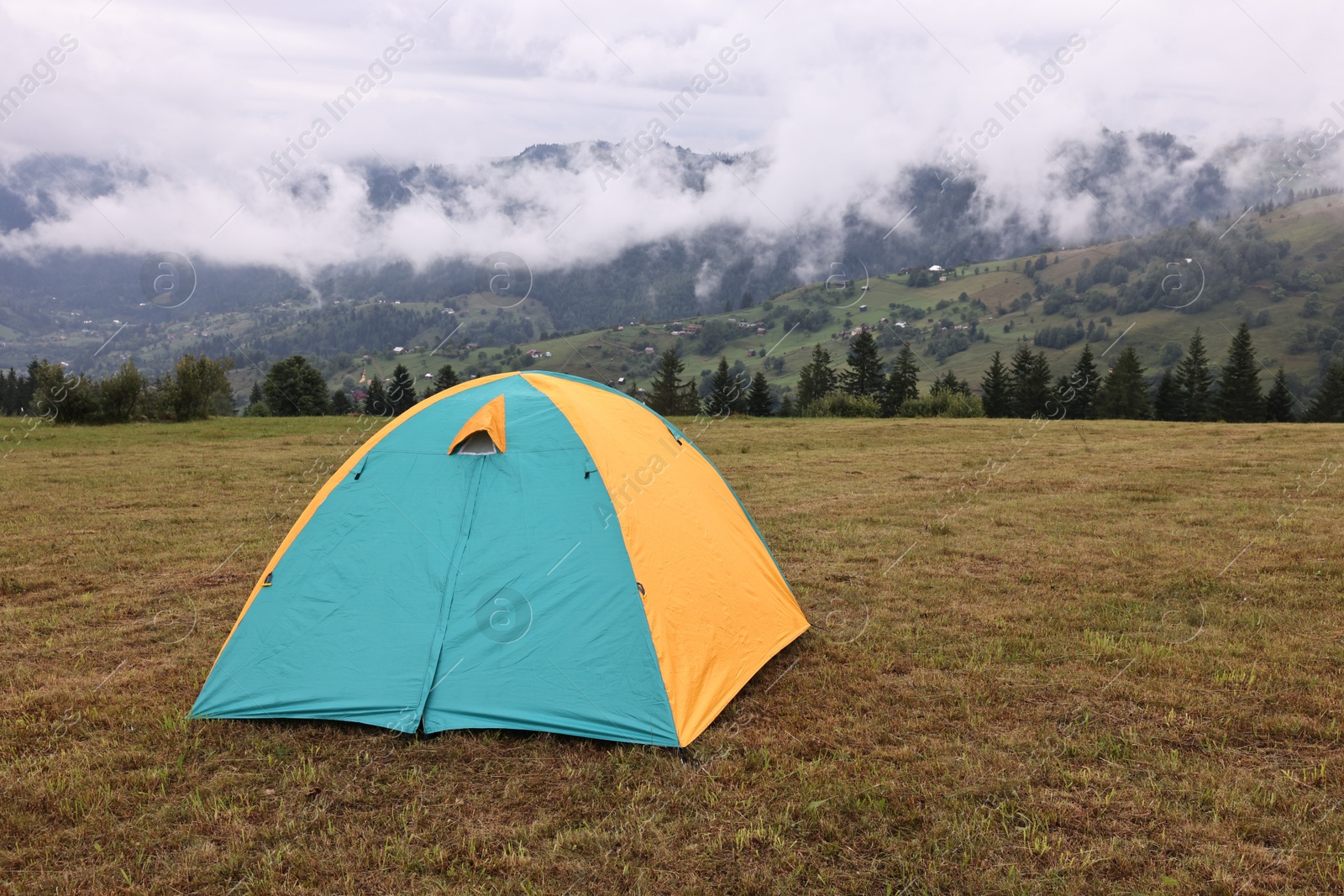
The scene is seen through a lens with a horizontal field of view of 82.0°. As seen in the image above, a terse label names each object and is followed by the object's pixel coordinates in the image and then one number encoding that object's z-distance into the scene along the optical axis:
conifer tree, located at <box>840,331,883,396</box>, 66.88
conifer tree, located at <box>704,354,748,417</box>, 52.19
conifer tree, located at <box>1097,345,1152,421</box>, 66.06
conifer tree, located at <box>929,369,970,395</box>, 39.84
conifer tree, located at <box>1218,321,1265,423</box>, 62.19
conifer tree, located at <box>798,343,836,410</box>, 65.62
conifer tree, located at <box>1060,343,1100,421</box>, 65.06
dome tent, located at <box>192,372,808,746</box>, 5.89
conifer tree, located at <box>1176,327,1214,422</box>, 65.19
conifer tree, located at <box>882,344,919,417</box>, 63.75
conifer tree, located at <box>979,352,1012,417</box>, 66.19
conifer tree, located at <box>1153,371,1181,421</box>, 66.56
